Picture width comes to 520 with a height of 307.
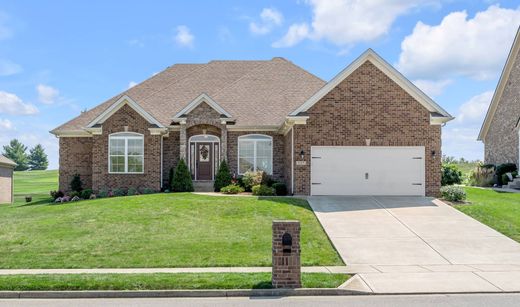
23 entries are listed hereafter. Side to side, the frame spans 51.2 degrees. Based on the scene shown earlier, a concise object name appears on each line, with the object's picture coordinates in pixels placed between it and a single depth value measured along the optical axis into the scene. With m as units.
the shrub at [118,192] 25.89
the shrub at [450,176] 26.66
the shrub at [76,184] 27.61
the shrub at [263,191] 23.61
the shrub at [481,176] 31.38
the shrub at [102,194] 26.00
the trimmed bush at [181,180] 25.70
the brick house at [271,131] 23.06
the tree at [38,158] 112.06
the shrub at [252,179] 25.30
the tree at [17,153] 103.81
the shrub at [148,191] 26.05
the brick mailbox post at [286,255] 10.61
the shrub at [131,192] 25.73
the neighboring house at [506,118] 31.22
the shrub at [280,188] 24.23
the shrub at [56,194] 27.31
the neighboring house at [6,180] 34.19
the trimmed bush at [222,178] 25.91
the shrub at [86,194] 26.14
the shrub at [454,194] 21.80
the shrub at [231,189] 24.62
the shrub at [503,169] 30.17
